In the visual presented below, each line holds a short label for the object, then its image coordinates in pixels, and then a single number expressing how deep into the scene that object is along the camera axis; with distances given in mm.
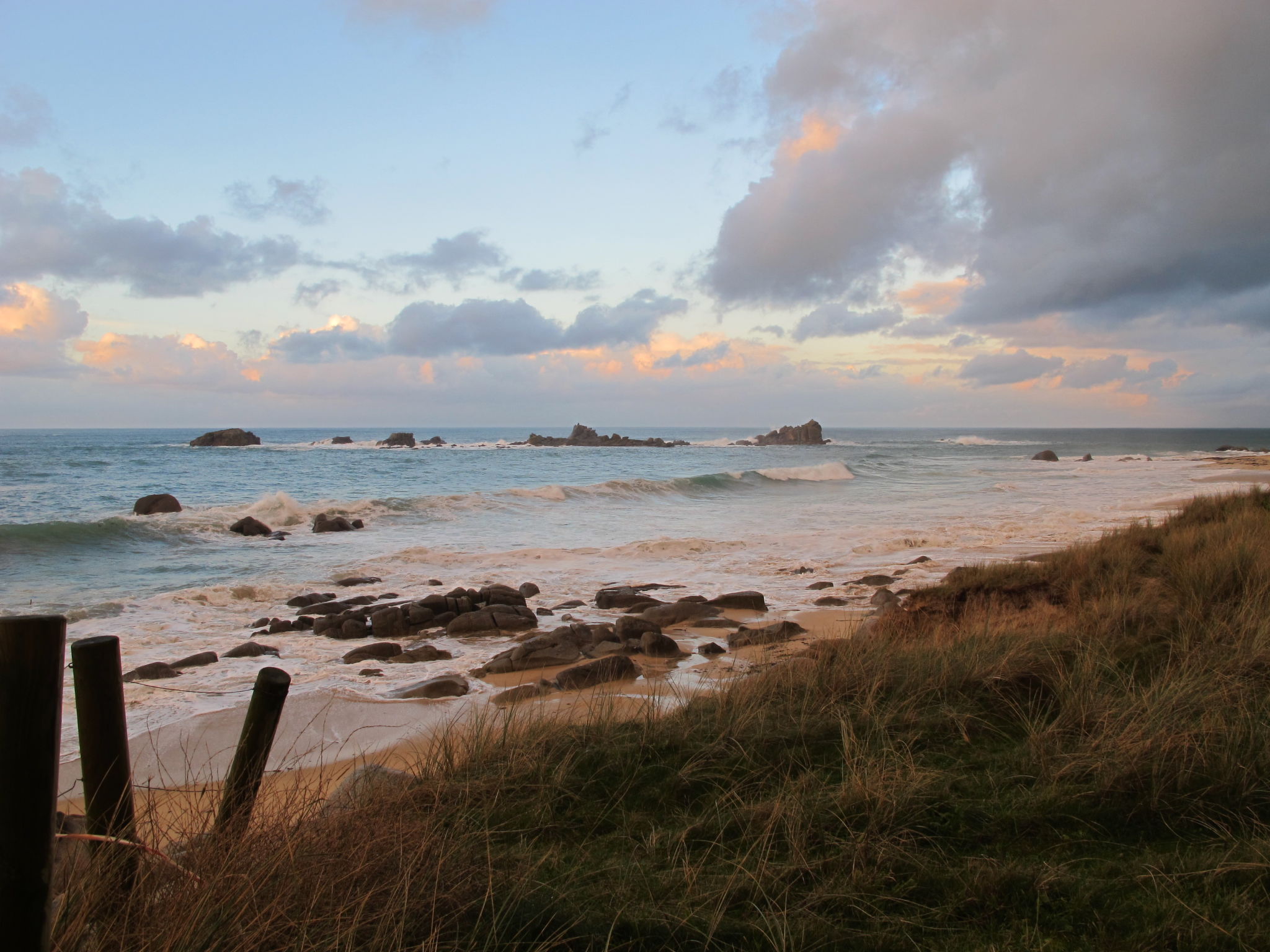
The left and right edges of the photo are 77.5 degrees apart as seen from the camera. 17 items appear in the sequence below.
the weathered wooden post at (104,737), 2869
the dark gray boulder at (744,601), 12789
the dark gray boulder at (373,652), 10312
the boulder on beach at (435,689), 8719
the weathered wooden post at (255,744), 3359
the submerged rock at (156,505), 26594
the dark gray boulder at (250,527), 23641
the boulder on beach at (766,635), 10125
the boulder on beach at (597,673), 8422
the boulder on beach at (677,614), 11781
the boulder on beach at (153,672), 9336
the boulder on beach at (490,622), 11711
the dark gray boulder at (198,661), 9867
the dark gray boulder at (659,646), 9906
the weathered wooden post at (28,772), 2150
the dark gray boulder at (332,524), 24906
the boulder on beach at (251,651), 10398
